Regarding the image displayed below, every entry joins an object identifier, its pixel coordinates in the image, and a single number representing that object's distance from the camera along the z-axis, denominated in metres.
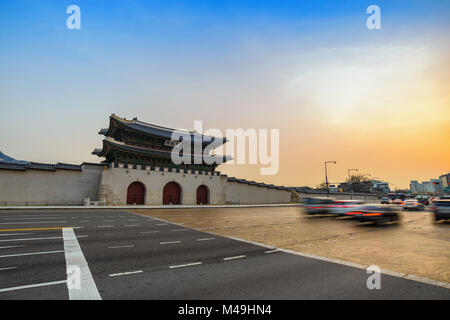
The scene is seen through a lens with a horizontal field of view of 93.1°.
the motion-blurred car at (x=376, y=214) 12.64
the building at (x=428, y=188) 194.50
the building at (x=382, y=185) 143.49
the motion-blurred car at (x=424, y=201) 38.00
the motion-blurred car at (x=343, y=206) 14.22
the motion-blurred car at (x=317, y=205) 16.10
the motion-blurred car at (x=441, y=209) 14.27
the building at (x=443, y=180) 152.75
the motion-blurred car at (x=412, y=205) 25.56
